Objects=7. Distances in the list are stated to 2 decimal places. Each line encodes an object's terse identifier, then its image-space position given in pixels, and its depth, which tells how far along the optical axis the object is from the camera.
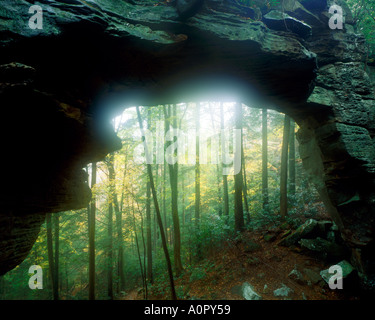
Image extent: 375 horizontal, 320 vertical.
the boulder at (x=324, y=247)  6.50
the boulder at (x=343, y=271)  5.55
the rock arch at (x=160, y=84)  3.92
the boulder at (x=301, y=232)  7.39
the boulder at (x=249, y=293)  5.91
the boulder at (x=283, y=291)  5.74
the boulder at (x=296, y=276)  6.06
